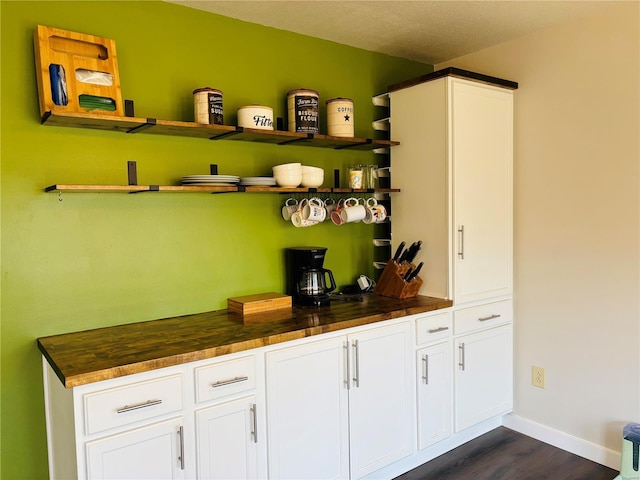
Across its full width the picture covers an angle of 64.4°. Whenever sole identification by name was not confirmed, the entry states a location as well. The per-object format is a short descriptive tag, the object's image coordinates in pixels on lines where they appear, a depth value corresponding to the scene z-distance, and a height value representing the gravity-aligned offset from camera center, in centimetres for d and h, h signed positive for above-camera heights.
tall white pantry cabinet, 267 -1
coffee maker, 258 -34
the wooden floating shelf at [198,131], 198 +36
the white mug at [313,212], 254 -1
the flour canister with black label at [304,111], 255 +50
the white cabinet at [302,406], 171 -80
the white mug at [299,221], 257 -6
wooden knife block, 275 -41
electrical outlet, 288 -97
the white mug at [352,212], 269 -2
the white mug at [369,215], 278 -4
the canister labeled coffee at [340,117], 267 +48
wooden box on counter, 241 -45
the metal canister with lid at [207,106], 225 +47
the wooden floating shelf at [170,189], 196 +10
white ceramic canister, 237 +44
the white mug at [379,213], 280 -3
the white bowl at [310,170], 250 +20
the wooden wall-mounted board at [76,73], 197 +56
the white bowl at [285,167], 241 +20
